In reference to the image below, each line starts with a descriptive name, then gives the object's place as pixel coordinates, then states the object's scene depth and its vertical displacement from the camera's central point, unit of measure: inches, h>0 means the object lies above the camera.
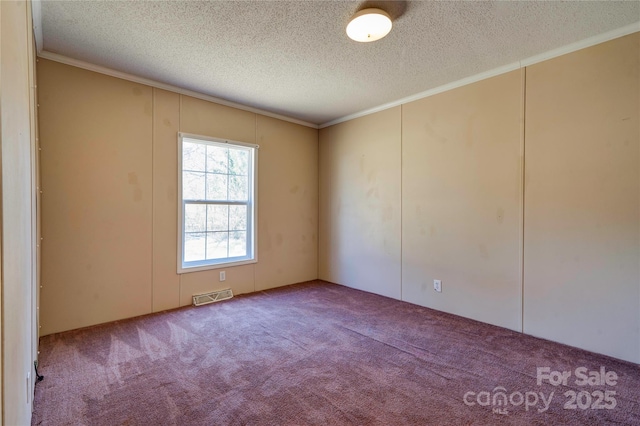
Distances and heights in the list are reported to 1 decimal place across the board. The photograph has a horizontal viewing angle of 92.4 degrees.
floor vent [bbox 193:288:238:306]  151.7 -44.9
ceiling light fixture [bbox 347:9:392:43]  86.7 +54.2
